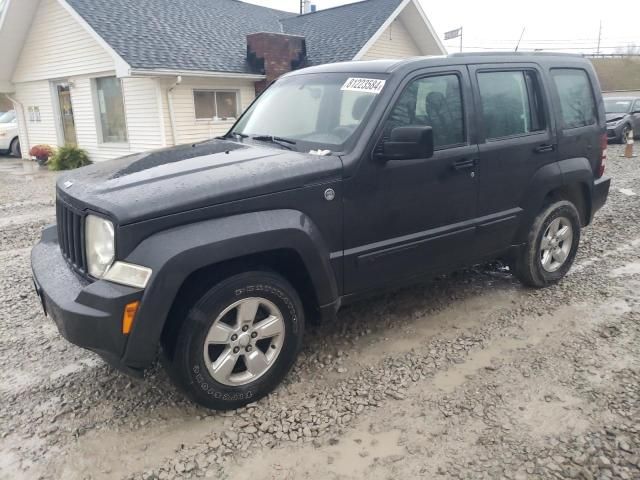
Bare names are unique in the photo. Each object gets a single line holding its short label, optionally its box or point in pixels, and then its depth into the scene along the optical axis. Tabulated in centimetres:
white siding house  1328
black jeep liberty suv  271
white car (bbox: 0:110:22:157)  1892
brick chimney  1488
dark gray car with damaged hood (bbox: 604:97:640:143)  1755
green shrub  1477
